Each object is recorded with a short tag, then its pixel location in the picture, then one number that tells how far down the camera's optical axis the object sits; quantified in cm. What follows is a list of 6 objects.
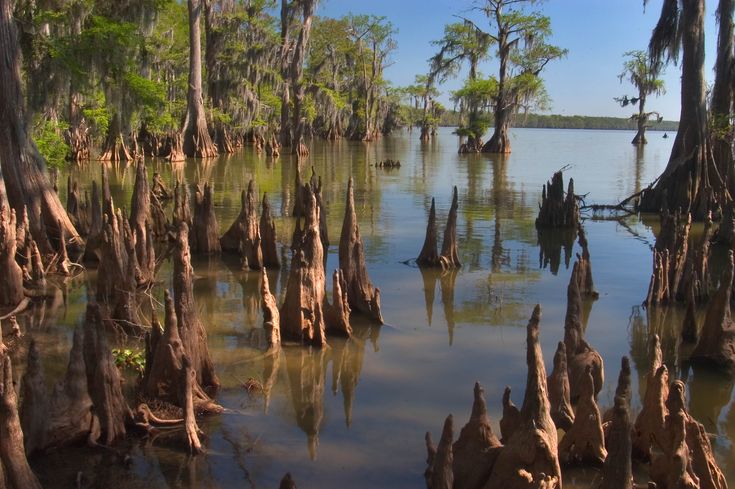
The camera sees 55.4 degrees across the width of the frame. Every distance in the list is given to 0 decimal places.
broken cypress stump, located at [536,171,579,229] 1392
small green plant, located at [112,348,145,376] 596
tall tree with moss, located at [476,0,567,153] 3799
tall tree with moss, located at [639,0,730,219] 1477
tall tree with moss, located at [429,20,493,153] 4094
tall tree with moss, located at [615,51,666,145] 5434
